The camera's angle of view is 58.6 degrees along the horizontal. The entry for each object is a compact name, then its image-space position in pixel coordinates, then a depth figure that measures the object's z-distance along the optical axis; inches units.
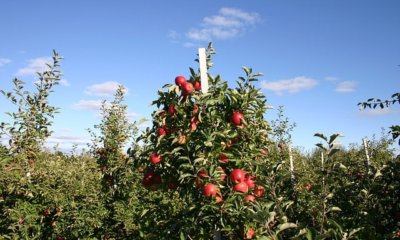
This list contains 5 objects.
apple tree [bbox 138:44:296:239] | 112.6
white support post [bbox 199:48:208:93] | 123.3
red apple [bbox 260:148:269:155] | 127.3
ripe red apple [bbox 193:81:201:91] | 129.0
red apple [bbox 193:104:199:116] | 120.4
